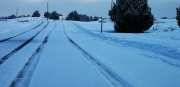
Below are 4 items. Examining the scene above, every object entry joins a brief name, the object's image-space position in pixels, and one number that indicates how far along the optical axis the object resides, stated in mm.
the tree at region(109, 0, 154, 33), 31812
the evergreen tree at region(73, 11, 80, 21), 123000
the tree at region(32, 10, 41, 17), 162750
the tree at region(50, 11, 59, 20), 129625
